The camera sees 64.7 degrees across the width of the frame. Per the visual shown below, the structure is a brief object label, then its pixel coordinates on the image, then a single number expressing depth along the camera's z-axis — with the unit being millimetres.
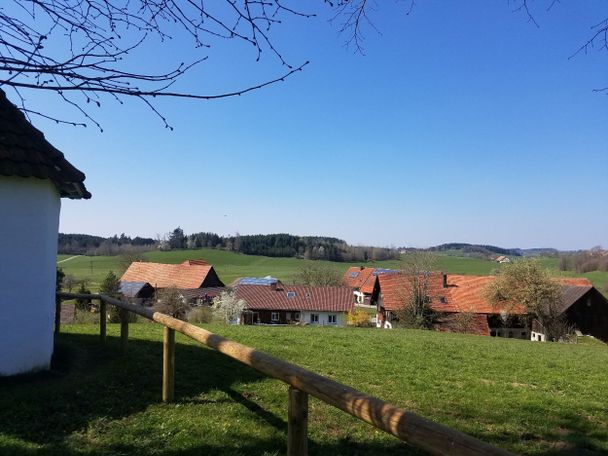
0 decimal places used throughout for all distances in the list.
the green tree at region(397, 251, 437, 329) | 38312
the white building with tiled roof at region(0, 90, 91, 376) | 5473
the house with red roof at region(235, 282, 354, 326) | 53969
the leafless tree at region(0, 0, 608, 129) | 2321
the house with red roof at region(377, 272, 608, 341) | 39750
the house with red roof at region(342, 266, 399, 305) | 76869
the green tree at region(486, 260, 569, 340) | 36906
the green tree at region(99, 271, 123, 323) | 39009
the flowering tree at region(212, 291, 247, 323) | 45303
